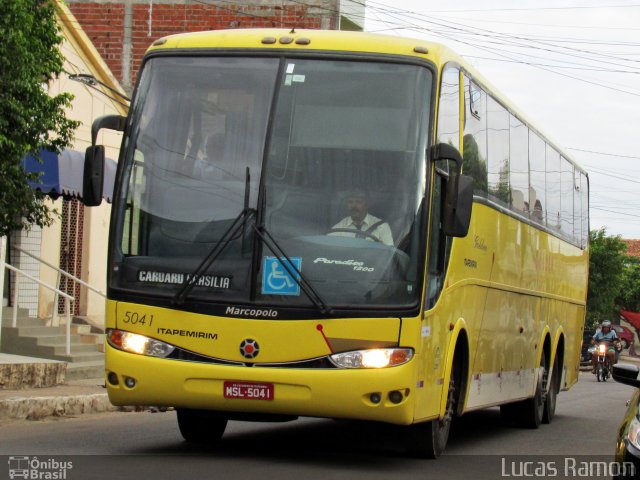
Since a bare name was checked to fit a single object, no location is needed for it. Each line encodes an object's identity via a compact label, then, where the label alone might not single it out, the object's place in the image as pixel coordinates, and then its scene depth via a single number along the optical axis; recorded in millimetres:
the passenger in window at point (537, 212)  15509
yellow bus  9711
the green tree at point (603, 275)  59469
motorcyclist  35062
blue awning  19594
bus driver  9859
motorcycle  34812
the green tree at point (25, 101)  12906
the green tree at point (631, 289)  72062
